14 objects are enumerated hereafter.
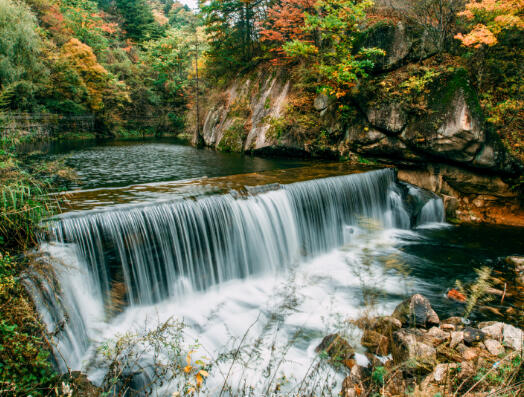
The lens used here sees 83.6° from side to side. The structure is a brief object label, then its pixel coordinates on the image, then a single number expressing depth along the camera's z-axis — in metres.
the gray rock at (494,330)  3.90
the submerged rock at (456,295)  5.53
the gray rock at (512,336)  3.70
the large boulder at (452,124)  9.00
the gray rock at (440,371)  3.15
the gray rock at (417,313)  4.42
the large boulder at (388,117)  10.41
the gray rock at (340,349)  3.86
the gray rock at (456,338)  3.87
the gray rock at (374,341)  4.06
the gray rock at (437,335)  3.97
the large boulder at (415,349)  3.50
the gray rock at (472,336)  3.86
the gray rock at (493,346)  3.63
